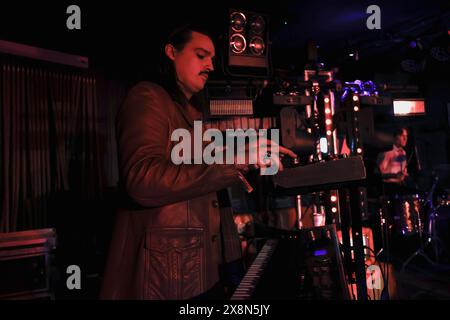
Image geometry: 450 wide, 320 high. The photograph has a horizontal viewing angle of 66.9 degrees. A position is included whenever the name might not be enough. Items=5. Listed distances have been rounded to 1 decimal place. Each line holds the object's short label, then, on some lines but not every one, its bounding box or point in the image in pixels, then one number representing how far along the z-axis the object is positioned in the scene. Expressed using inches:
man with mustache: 47.0
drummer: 240.2
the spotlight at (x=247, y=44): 119.2
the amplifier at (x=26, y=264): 94.7
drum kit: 215.5
